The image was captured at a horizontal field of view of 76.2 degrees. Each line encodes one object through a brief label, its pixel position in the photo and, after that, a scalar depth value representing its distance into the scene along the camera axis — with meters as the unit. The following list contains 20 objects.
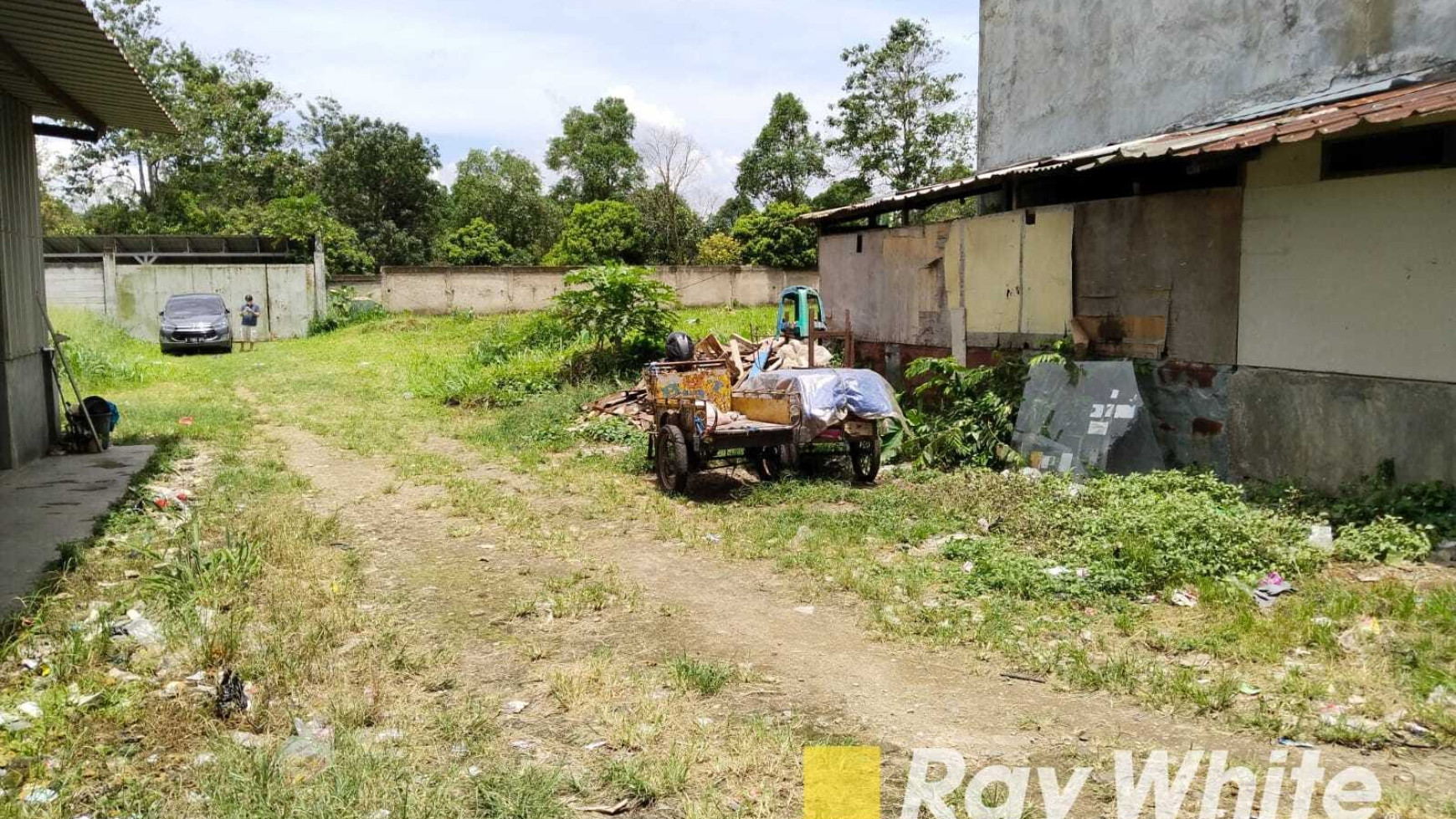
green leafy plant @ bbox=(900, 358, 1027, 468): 9.67
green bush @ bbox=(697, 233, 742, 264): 35.59
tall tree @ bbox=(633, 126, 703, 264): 39.10
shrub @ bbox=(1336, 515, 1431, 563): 6.14
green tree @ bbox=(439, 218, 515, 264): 37.53
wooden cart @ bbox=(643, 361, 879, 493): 8.64
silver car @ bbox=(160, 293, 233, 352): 22.52
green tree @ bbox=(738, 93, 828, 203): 39.44
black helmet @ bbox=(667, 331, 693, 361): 10.19
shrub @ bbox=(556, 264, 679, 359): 15.62
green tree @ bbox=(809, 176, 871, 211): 34.81
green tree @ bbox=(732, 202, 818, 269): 34.91
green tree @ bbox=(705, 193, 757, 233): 41.94
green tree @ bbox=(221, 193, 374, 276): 33.06
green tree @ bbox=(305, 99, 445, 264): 39.78
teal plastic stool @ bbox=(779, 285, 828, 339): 14.34
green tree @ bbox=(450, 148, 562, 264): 41.84
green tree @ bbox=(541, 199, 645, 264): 35.09
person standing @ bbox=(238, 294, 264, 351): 24.56
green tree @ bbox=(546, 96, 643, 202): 43.84
